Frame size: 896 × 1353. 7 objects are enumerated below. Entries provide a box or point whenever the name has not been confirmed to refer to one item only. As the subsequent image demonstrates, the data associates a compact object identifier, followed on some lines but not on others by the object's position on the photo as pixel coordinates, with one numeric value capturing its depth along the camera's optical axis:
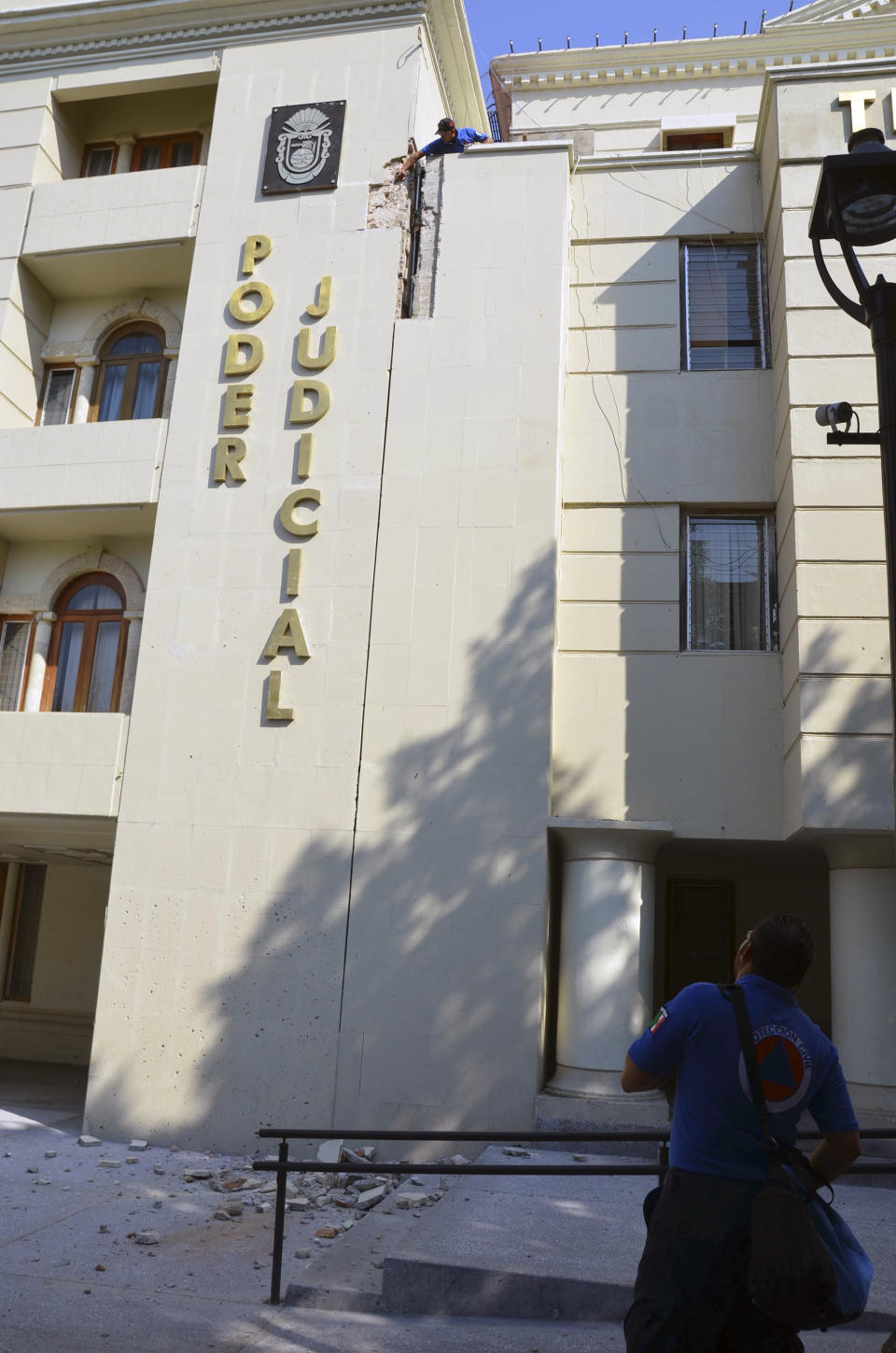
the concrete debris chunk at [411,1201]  8.10
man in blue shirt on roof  12.46
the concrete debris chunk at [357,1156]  9.49
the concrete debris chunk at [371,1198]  8.33
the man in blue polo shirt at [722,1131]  3.22
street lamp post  4.80
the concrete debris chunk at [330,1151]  9.67
